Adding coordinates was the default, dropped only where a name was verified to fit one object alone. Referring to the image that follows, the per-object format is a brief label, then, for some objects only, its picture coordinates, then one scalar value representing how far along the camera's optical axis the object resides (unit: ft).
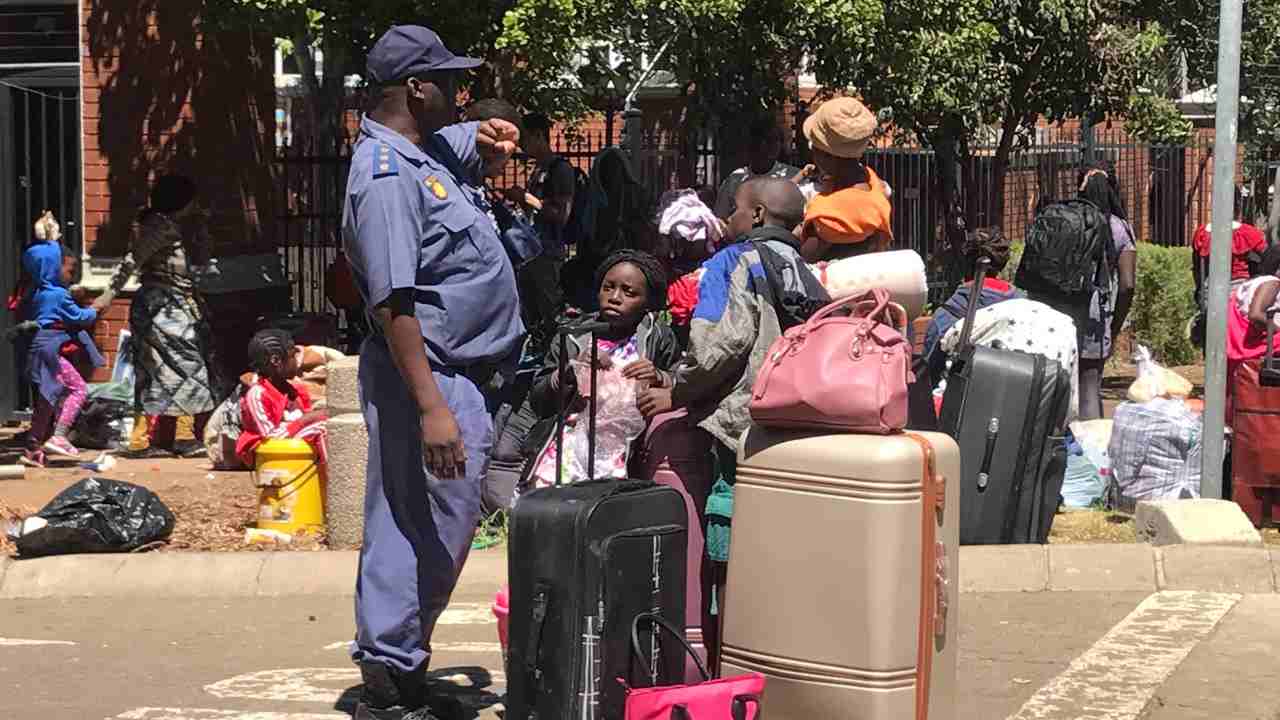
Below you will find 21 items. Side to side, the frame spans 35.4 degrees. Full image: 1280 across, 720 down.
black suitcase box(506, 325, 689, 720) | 16.74
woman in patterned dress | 40.32
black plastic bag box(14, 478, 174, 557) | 28.58
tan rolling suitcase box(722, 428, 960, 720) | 16.71
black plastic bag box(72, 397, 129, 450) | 42.93
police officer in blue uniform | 18.25
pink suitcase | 19.24
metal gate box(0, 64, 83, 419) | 45.73
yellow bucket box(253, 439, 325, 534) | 30.55
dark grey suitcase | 27.96
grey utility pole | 28.76
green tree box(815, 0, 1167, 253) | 45.03
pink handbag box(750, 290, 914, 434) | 16.97
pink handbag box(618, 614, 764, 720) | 16.11
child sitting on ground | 33.60
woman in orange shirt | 22.12
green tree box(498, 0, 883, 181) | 37.96
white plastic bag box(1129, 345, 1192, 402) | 33.35
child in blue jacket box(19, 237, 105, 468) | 40.93
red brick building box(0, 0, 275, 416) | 44.24
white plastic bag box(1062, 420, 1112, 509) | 33.01
